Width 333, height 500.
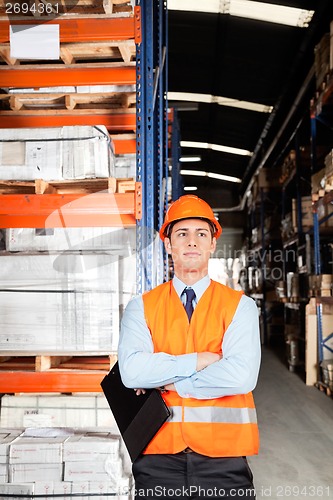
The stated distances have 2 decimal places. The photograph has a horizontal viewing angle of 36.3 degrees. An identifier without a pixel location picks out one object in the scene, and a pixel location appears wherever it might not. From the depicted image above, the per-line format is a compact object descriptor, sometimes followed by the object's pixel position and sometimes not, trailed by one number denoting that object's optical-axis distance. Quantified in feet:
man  7.06
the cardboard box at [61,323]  10.91
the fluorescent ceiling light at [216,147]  57.72
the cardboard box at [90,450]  10.61
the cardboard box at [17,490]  10.47
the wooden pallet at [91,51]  12.15
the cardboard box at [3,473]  10.53
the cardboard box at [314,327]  27.71
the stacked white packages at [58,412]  11.89
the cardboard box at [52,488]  10.54
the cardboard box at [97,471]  10.64
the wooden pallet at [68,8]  11.59
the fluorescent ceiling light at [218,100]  43.52
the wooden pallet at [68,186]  11.38
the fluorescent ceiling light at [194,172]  71.00
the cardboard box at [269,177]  44.96
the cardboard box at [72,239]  12.78
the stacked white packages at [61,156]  11.37
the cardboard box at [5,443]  10.50
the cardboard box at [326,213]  26.99
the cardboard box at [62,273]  11.05
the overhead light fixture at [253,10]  28.68
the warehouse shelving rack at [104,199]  10.82
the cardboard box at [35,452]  10.54
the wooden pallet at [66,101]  13.80
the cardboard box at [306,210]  32.55
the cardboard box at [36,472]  10.55
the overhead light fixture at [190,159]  61.82
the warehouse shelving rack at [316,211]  25.31
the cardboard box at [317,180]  25.99
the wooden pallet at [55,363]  11.10
